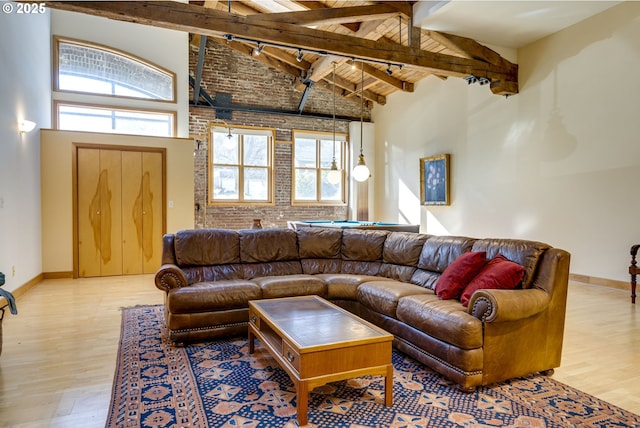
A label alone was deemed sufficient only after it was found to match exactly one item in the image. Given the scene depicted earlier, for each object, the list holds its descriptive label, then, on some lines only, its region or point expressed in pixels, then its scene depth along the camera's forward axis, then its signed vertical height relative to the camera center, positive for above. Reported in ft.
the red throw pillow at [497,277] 8.60 -1.66
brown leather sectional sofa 7.83 -2.32
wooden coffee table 6.59 -2.66
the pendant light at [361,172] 20.22 +1.85
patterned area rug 6.66 -3.81
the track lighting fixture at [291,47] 15.49 +7.09
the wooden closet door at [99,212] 19.83 -0.33
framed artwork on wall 25.81 +1.90
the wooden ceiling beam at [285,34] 13.30 +7.25
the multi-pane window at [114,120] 21.50 +5.13
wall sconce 15.69 +3.43
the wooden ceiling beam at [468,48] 19.65 +8.50
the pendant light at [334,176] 23.81 +1.93
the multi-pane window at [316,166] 31.83 +3.44
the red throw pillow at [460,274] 9.43 -1.72
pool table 20.79 -1.13
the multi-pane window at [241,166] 29.01 +3.20
